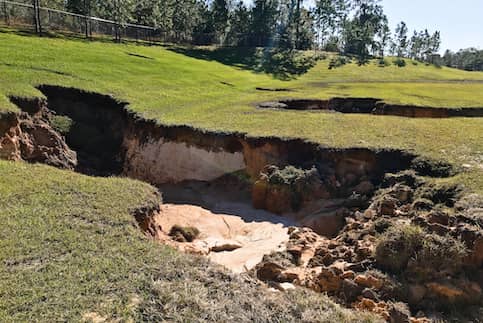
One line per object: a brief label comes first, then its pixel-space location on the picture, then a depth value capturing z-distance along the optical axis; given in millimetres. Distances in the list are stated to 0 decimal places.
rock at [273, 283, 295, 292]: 7462
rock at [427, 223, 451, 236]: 8211
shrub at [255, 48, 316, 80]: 43719
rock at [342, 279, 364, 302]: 7555
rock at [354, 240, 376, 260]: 8346
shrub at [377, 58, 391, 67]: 55750
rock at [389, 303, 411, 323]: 6949
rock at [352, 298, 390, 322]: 7035
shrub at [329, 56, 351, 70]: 50384
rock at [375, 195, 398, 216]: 9590
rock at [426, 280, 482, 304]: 7285
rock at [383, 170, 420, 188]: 10523
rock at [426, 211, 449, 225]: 8562
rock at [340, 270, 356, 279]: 7848
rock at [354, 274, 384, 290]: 7539
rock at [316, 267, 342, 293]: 7855
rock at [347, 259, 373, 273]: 8062
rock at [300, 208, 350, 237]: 10498
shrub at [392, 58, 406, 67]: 58156
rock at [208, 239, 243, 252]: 9874
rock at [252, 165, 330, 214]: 11656
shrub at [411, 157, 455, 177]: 10570
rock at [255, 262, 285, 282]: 8266
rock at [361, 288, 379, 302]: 7363
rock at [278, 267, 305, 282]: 8133
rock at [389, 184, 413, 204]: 9914
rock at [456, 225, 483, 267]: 7773
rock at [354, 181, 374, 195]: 10961
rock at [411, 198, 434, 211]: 9312
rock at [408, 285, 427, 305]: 7371
